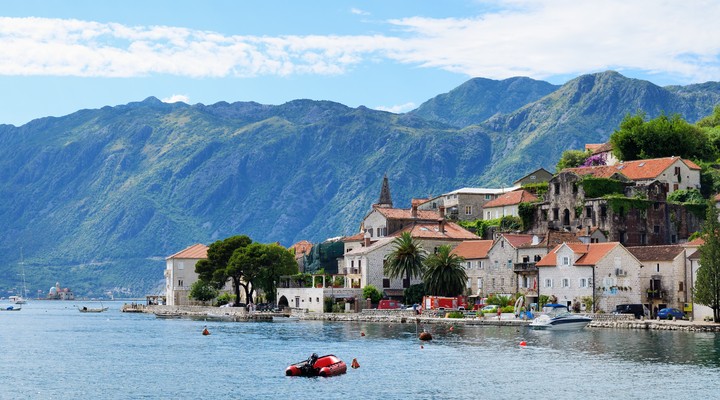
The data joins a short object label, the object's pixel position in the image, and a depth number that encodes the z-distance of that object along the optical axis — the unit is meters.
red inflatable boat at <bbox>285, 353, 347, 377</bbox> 70.41
